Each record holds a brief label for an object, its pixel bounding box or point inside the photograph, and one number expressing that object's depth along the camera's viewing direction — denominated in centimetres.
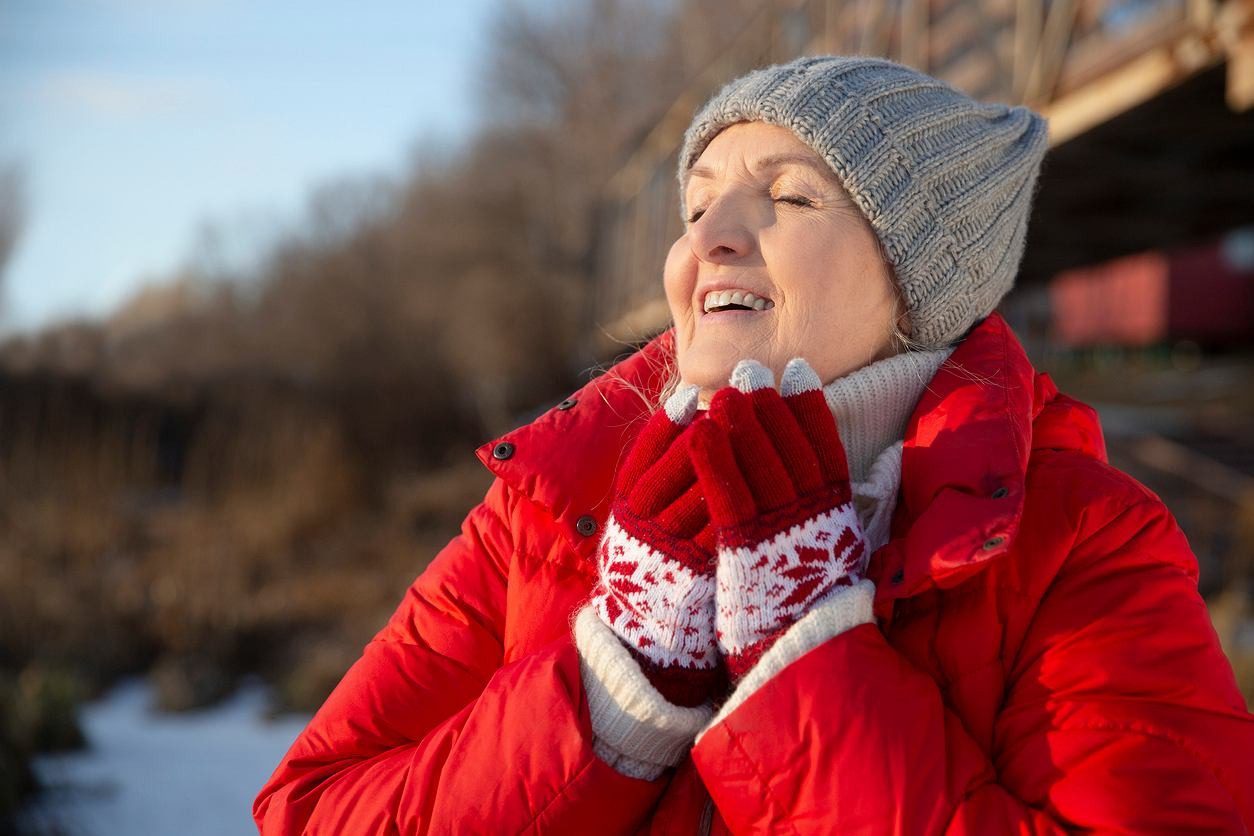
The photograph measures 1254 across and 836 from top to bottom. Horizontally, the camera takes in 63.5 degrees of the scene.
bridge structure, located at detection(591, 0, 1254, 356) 404
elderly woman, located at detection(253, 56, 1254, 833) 125
